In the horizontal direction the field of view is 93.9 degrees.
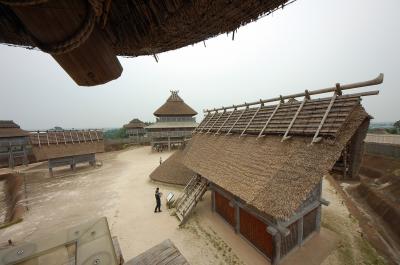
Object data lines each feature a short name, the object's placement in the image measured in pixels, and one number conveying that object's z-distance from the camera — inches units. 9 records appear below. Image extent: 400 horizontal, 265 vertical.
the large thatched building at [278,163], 245.6
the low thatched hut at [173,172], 666.7
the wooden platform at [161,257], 100.6
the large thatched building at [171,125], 1390.3
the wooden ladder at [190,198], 448.1
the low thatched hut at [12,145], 1028.5
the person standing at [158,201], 488.1
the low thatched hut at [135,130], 1898.4
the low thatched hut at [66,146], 839.1
